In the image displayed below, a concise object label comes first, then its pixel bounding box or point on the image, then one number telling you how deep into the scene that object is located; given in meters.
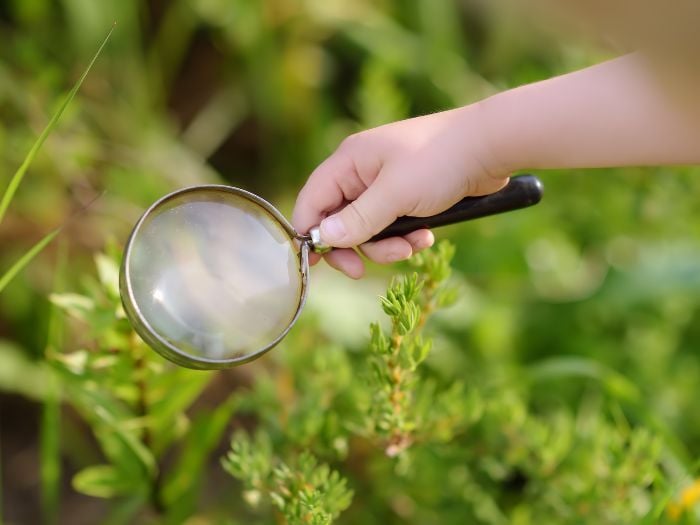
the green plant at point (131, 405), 0.98
